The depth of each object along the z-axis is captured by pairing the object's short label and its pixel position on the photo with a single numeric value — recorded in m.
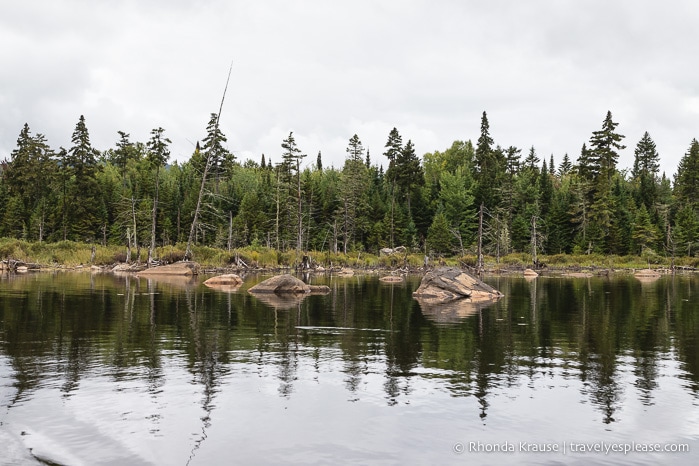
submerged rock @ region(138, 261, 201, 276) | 50.59
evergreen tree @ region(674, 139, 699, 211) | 108.06
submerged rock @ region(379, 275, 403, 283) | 50.19
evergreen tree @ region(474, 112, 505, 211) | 113.69
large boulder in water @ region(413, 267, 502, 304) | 30.83
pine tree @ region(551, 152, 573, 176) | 179.80
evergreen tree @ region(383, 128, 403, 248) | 113.81
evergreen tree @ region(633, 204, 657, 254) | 91.25
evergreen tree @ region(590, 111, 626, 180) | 107.31
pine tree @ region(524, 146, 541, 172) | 137.75
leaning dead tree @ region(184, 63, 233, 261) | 48.68
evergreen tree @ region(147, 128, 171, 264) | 93.70
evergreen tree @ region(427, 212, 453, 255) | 93.12
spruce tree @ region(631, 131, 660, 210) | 114.23
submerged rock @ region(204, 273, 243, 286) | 38.88
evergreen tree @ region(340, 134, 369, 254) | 94.69
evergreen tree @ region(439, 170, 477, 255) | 104.25
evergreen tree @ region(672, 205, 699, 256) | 91.56
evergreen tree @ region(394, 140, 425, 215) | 112.12
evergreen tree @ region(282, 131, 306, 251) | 83.03
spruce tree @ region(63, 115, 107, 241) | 89.88
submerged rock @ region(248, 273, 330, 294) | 32.97
